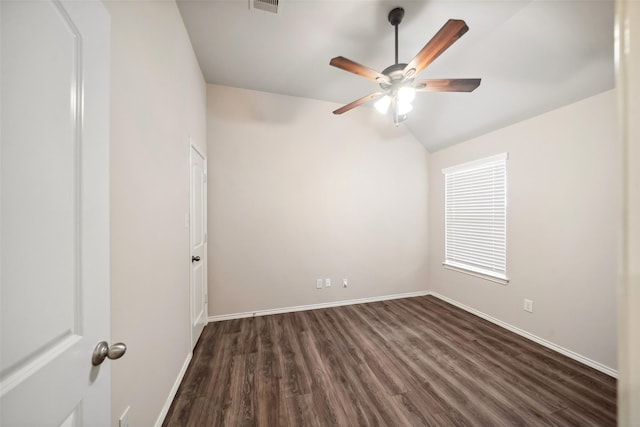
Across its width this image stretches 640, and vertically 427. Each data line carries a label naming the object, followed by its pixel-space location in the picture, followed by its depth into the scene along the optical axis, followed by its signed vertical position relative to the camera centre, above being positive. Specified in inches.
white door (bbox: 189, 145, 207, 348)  84.4 -13.3
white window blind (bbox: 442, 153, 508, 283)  104.2 -2.7
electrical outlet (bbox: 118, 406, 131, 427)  38.9 -37.1
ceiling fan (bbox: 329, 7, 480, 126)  53.8 +39.1
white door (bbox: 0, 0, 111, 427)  15.8 -0.1
